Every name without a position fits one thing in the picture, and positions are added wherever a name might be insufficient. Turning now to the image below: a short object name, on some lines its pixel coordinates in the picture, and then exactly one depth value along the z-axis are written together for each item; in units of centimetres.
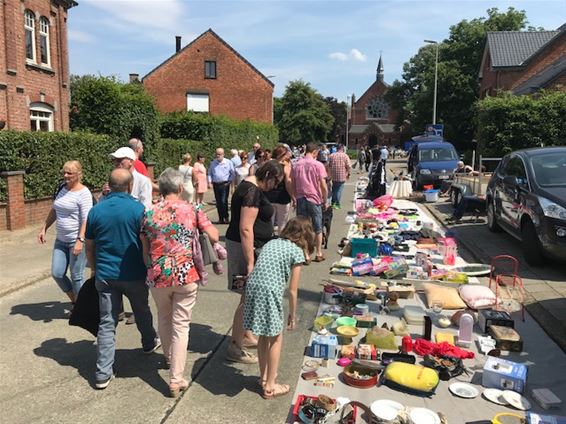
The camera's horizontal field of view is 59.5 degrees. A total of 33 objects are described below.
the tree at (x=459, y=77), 5066
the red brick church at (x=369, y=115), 8950
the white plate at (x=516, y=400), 385
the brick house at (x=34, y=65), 1742
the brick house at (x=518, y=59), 3641
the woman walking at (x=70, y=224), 535
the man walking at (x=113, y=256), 412
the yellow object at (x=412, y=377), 402
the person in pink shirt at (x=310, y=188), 811
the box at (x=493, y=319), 528
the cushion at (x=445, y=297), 609
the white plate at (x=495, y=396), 392
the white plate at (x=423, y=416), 354
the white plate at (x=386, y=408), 358
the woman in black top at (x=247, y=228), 436
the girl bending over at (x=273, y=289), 377
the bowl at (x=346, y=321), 540
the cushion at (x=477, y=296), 600
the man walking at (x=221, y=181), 1248
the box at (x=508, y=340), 487
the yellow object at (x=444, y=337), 503
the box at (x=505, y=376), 407
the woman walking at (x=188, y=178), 1079
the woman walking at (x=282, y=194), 779
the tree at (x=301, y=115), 6436
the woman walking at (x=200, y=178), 1264
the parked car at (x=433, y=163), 1922
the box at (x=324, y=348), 468
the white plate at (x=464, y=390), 401
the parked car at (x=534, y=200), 721
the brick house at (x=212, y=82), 4469
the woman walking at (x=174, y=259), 388
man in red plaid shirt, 1205
